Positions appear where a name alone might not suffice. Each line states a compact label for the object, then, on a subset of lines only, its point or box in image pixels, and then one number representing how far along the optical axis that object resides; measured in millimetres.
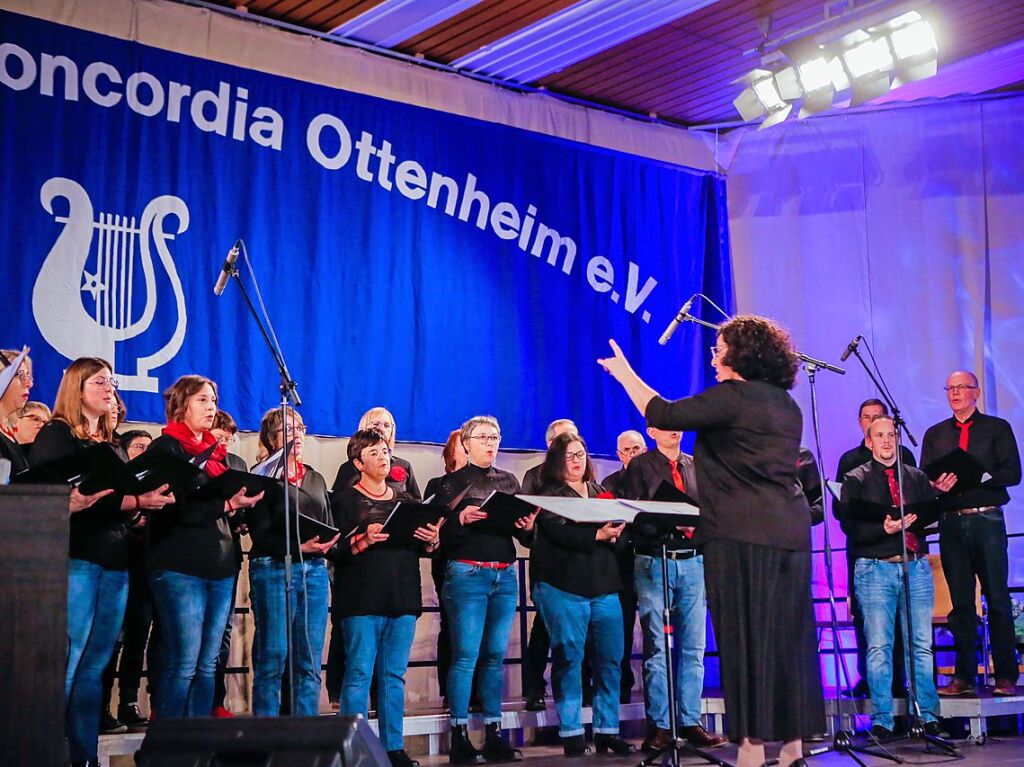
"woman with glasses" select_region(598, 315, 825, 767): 3854
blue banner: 6273
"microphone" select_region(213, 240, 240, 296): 4932
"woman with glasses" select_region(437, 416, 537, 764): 5680
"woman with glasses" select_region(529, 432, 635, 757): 5828
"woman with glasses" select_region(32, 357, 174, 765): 4602
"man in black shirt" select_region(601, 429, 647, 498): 7051
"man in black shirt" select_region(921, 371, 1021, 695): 6766
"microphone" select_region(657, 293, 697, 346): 5656
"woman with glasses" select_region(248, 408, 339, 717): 5301
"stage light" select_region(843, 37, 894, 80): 7117
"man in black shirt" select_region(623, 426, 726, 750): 5930
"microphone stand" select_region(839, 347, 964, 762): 5590
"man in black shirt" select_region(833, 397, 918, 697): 6875
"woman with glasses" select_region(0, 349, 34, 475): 4505
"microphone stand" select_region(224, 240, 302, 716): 4656
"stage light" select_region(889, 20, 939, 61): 6934
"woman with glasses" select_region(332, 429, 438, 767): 5258
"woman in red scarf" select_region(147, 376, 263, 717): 4887
